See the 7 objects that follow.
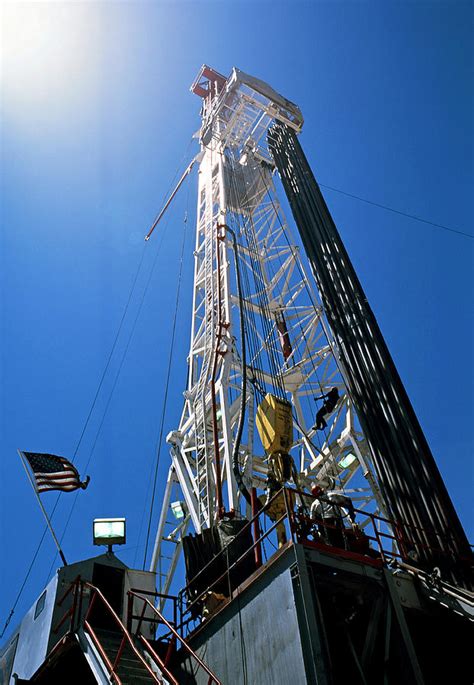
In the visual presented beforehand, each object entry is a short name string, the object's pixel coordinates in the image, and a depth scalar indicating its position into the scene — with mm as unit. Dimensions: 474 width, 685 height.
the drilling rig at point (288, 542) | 8812
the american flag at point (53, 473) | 14805
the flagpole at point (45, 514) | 12959
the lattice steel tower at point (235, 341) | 16828
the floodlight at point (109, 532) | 13758
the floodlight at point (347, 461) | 18609
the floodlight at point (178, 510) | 18531
